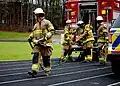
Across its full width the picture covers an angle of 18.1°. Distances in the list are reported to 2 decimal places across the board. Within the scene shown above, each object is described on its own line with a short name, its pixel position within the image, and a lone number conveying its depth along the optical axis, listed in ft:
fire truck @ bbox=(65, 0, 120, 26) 53.98
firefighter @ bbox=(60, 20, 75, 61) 53.83
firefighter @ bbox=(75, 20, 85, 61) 54.19
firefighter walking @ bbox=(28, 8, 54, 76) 34.04
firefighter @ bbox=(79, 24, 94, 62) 52.54
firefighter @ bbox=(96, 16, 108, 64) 49.47
